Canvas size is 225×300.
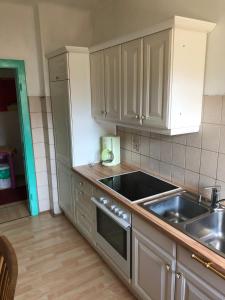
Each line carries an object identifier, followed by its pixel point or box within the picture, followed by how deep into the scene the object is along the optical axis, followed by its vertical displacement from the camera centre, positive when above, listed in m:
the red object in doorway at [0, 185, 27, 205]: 3.76 -1.51
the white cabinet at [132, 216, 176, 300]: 1.46 -1.06
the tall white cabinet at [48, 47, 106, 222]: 2.43 -0.16
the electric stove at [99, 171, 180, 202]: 1.94 -0.75
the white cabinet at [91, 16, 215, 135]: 1.57 +0.15
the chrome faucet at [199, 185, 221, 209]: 1.61 -0.65
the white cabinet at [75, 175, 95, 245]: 2.36 -1.11
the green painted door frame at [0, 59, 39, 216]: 2.79 -0.34
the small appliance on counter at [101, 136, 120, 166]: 2.59 -0.55
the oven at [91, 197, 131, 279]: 1.83 -1.09
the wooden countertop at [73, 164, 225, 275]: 1.18 -0.74
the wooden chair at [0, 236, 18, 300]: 0.92 -0.68
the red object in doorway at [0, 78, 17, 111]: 4.17 +0.12
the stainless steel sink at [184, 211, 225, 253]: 1.54 -0.84
